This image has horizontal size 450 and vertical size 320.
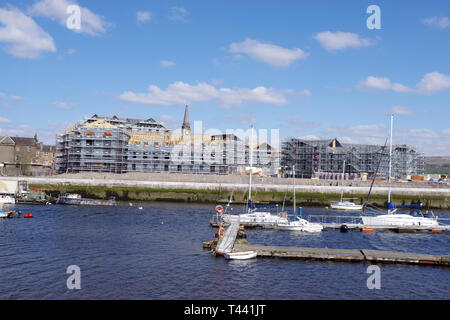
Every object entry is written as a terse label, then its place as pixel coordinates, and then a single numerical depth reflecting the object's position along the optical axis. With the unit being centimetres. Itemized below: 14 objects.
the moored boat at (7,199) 6421
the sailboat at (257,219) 4878
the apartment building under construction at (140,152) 10025
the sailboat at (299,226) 4666
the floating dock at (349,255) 3117
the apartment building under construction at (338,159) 11825
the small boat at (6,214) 5056
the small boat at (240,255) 3123
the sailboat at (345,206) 7150
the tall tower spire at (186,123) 15375
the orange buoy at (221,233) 3572
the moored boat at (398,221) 4900
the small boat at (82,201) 6981
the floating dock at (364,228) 4834
